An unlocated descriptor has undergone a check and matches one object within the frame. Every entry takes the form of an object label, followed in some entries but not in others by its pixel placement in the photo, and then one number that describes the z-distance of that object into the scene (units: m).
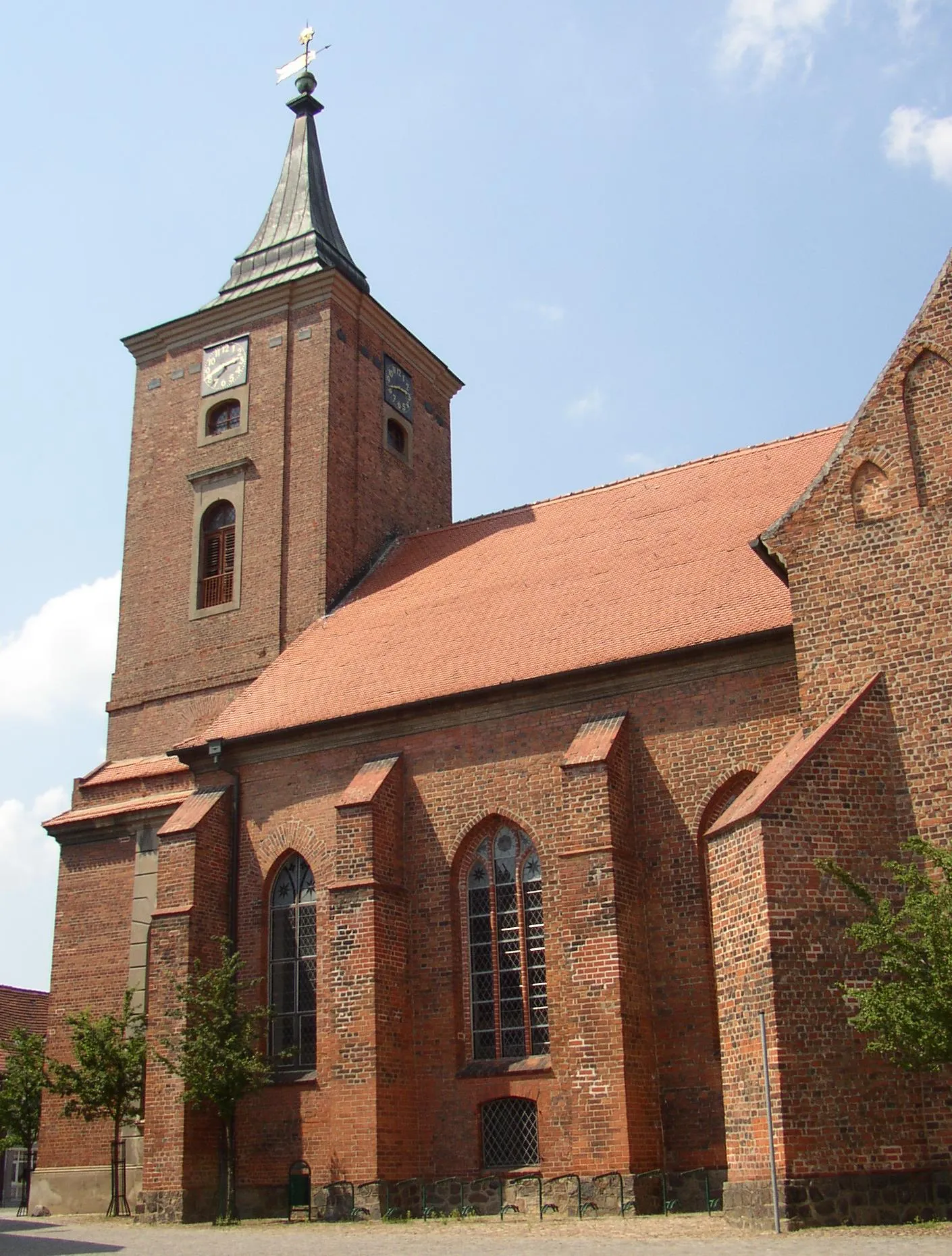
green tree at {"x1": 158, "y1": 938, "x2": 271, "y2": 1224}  18.30
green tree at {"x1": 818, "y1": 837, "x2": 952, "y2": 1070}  12.05
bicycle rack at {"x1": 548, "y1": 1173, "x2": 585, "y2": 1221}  15.53
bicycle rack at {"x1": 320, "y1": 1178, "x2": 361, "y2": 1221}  16.95
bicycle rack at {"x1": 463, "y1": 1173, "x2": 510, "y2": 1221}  16.38
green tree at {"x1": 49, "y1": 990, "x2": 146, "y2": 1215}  20.14
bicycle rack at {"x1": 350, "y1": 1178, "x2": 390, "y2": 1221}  16.94
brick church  13.90
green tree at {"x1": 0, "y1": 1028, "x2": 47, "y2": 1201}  23.56
